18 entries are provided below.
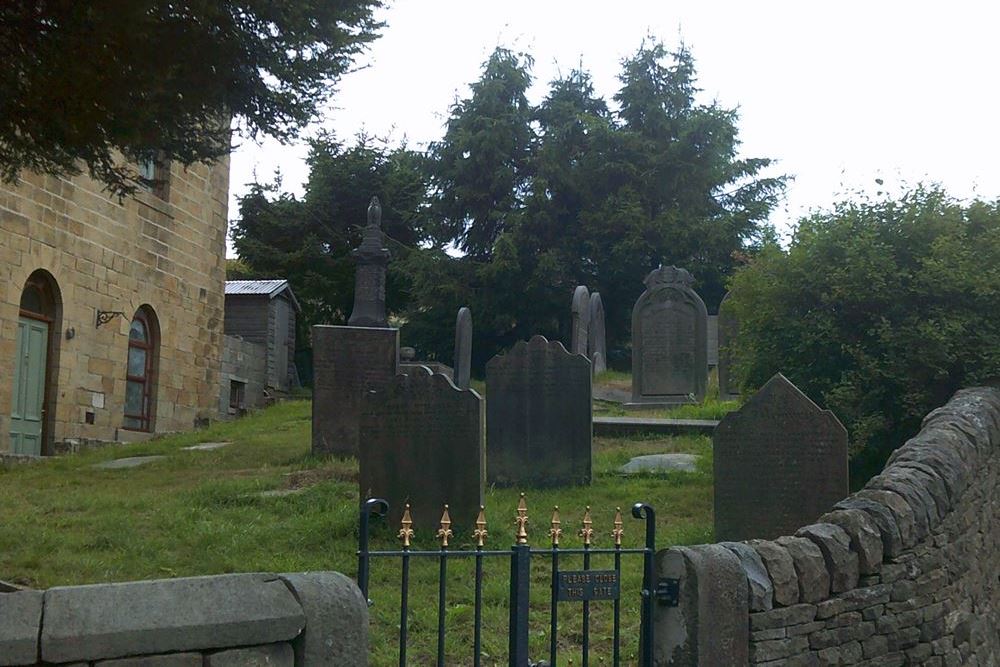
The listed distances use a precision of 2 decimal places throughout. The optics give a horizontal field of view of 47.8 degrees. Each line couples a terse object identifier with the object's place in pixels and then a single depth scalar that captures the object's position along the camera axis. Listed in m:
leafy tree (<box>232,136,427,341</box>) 35.56
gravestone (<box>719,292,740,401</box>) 18.88
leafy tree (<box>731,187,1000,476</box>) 11.21
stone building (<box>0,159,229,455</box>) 17.17
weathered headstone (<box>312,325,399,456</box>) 13.62
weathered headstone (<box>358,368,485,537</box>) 9.90
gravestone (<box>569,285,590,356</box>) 21.97
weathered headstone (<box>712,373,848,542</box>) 9.37
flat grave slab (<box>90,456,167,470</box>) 14.91
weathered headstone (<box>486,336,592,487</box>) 12.07
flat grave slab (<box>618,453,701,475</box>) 12.23
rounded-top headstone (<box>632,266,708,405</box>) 19.30
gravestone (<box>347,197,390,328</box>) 15.87
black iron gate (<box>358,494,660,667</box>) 4.50
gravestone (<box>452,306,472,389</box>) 21.34
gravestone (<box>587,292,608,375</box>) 25.23
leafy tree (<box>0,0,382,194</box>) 8.92
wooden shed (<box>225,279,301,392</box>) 28.53
